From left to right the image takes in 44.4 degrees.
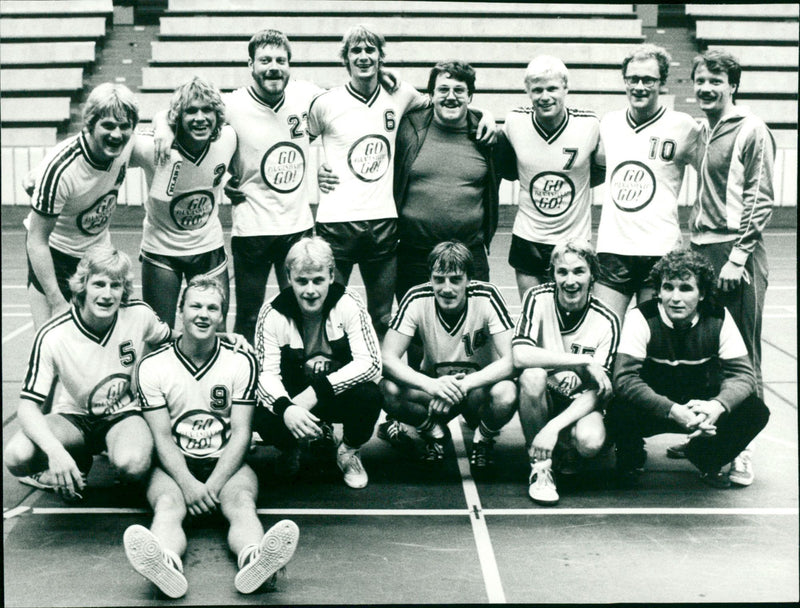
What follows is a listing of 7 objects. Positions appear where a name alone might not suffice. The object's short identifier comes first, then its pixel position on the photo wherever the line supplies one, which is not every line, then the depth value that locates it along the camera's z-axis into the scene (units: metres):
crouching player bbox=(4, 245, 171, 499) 3.71
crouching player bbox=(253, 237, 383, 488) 4.02
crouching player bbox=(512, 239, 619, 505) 4.02
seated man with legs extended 3.59
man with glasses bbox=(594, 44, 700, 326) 4.41
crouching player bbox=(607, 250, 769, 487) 3.97
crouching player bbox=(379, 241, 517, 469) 4.15
